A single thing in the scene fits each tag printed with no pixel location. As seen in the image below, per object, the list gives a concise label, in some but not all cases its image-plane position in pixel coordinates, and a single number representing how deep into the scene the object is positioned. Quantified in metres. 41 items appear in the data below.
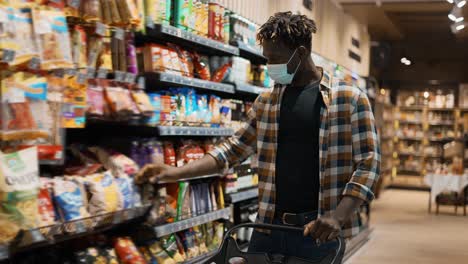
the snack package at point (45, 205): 2.56
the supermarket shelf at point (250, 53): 5.12
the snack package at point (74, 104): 2.68
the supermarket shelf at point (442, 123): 15.68
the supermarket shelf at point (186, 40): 3.87
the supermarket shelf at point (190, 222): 3.85
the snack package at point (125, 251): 3.31
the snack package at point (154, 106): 3.20
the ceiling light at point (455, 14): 8.83
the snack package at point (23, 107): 2.26
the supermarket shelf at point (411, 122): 16.19
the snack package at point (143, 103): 3.03
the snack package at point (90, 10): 2.98
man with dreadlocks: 2.47
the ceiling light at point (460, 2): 8.10
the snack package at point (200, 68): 4.59
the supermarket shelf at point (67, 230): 2.30
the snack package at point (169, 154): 4.16
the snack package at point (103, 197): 2.82
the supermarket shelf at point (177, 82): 3.92
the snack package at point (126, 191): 2.68
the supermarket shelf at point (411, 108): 16.22
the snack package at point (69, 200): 2.70
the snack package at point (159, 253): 3.90
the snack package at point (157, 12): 3.67
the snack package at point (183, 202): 4.27
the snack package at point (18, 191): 2.20
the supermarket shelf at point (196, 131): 3.91
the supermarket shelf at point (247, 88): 5.07
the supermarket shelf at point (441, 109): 15.76
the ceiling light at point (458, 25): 10.16
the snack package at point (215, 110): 4.74
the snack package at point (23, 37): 2.32
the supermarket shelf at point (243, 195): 5.06
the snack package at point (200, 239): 4.71
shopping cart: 2.35
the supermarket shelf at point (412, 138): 16.09
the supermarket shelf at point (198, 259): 4.43
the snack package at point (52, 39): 2.45
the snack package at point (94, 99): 2.84
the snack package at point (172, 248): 4.21
